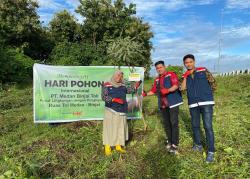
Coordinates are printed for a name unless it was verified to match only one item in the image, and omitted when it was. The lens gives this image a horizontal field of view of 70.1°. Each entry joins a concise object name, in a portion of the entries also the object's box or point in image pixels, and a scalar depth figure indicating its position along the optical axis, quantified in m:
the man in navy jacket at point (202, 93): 3.04
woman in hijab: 3.48
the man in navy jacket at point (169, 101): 3.34
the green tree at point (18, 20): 13.72
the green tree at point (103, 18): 16.23
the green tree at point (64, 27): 16.18
